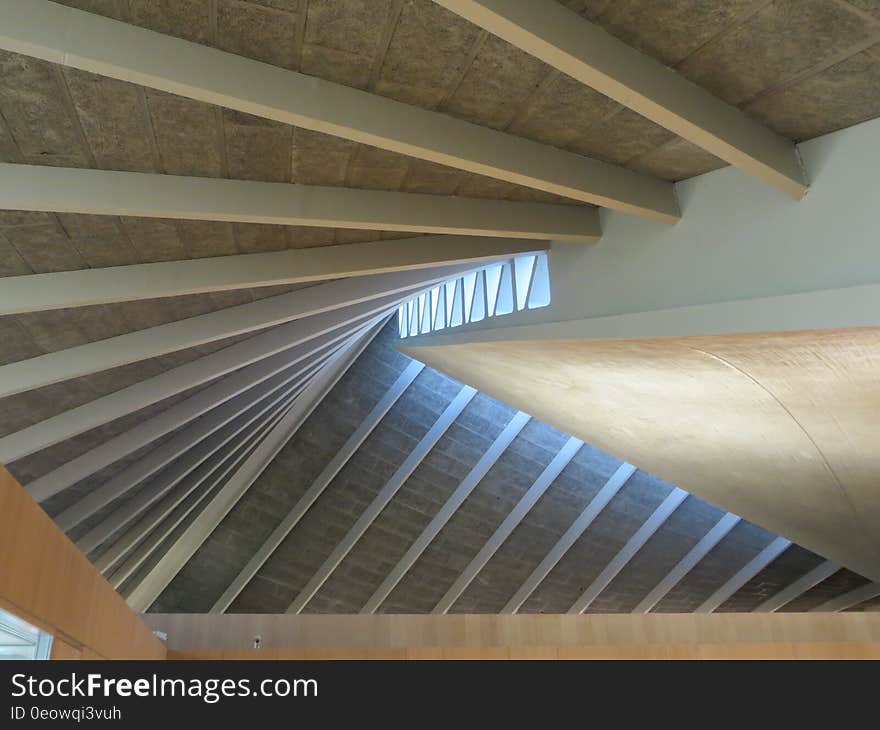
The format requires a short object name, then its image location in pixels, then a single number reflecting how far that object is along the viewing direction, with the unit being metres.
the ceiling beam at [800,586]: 22.14
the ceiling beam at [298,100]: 4.37
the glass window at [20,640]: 4.47
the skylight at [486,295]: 9.06
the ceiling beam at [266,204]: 5.83
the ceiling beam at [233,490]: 15.66
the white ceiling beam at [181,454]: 12.01
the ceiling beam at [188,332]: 8.41
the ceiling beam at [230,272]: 7.14
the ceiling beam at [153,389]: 9.67
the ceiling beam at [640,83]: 4.12
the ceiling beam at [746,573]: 21.33
